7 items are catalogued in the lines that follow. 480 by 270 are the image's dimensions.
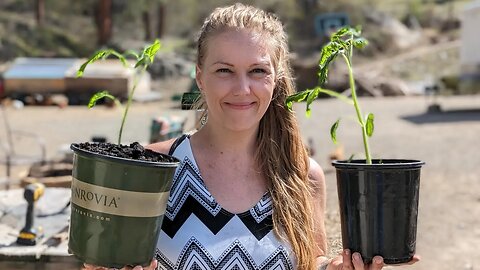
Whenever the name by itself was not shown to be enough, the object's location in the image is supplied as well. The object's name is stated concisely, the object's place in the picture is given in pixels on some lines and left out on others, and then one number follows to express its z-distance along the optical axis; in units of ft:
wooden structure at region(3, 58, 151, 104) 55.26
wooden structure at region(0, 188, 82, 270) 12.05
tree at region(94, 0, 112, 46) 80.84
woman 5.25
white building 48.34
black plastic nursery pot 4.68
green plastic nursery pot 4.38
